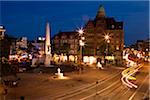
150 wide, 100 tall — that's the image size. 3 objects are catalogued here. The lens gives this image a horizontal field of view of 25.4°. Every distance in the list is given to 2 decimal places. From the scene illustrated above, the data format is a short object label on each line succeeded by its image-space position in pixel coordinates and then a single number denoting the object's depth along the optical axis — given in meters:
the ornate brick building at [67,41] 133.07
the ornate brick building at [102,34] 121.56
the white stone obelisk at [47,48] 67.94
